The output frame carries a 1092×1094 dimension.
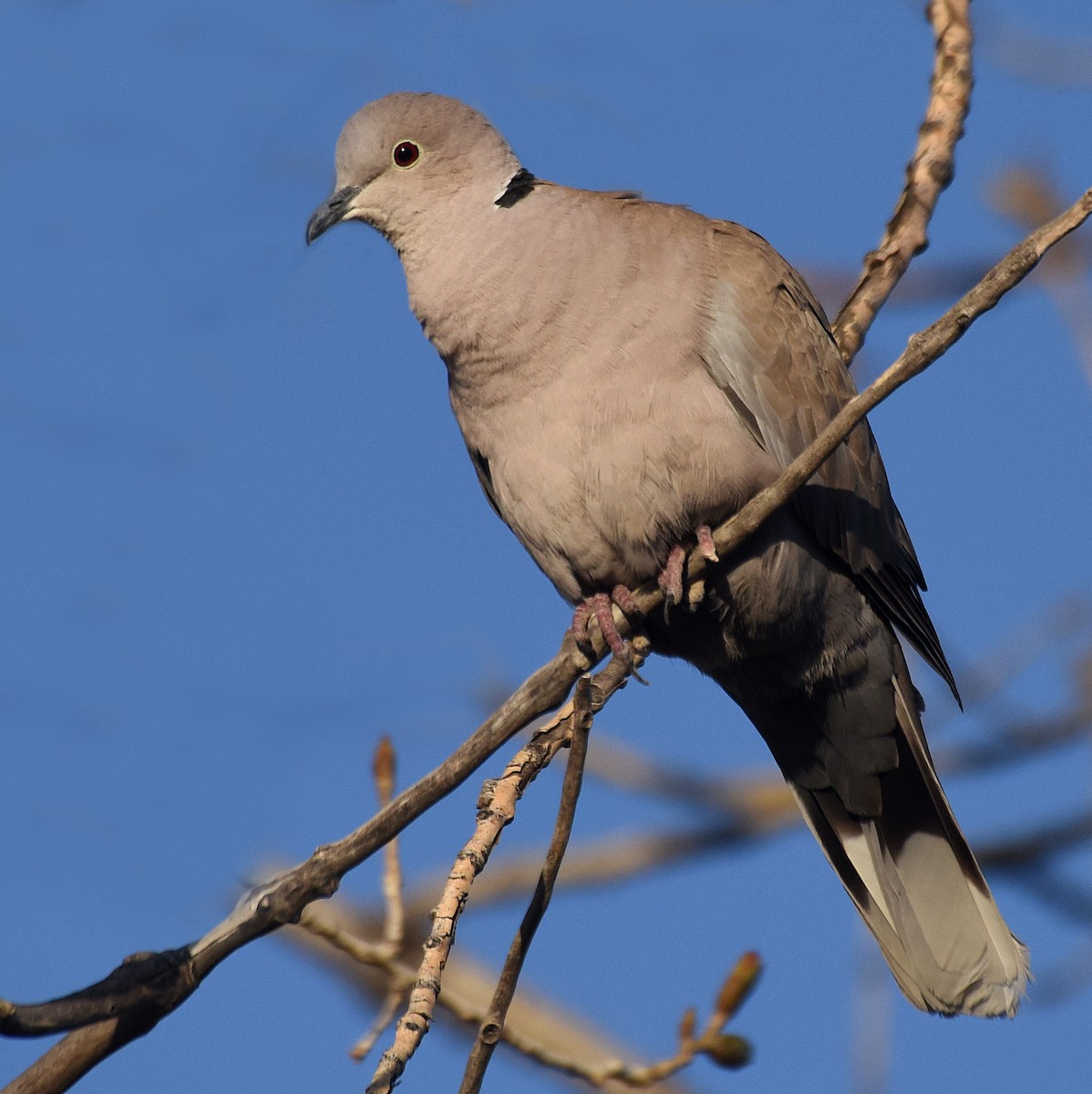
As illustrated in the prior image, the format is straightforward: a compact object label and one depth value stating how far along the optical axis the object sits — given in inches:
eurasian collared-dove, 283.7
